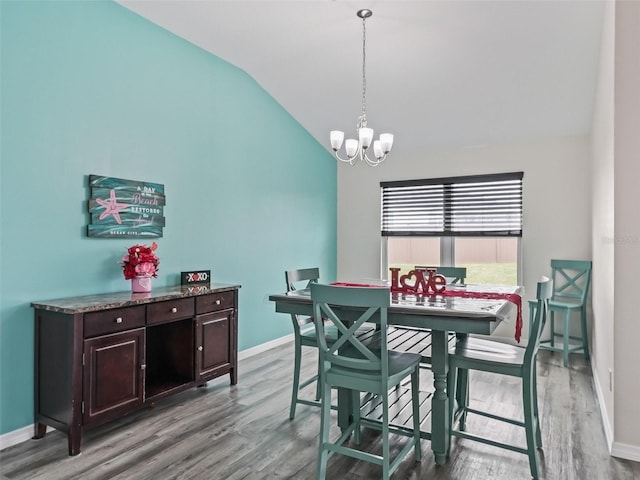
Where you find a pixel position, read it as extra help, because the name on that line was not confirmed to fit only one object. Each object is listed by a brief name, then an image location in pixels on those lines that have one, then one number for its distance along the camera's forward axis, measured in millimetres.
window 5096
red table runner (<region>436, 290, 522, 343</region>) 2623
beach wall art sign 3078
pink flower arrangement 3141
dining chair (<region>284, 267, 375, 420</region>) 2980
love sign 2887
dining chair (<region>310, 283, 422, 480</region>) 2115
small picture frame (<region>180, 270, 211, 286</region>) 3691
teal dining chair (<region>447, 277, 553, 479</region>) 2273
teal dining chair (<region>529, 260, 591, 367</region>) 4266
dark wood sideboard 2537
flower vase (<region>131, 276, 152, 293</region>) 3169
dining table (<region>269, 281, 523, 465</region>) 2217
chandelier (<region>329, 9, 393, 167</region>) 3098
